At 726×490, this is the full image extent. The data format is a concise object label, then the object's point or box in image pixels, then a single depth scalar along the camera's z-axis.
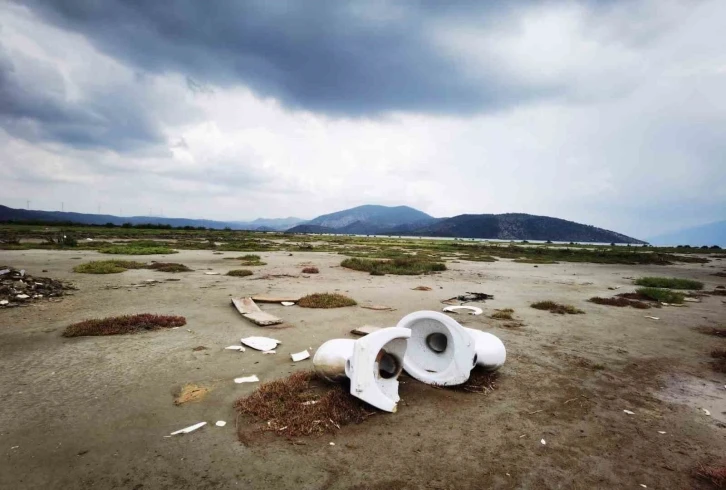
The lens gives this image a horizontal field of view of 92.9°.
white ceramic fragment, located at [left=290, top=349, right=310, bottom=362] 7.65
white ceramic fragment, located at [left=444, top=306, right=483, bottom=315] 12.76
